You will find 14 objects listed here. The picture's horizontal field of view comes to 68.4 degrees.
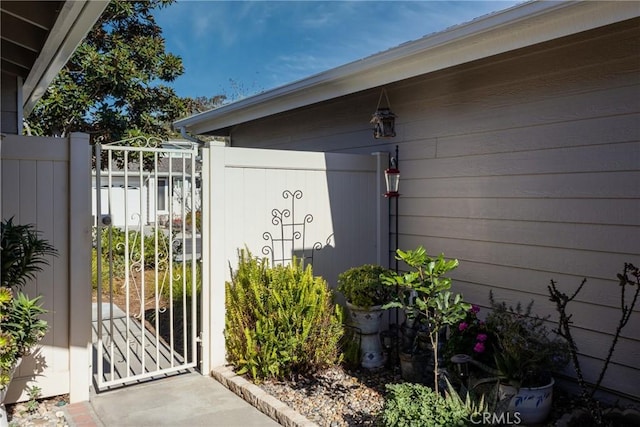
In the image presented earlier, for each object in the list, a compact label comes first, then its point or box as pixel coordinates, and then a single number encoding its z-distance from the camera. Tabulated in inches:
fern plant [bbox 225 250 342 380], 143.1
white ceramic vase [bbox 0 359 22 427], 101.6
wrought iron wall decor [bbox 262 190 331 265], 165.8
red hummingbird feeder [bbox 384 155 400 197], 171.8
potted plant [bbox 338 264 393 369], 154.8
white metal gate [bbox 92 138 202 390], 140.4
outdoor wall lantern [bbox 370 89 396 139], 173.9
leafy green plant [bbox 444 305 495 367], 132.3
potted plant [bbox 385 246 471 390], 114.8
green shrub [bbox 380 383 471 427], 96.1
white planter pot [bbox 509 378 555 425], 115.9
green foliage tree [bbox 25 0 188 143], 322.0
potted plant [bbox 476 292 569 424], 116.1
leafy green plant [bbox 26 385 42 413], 125.3
